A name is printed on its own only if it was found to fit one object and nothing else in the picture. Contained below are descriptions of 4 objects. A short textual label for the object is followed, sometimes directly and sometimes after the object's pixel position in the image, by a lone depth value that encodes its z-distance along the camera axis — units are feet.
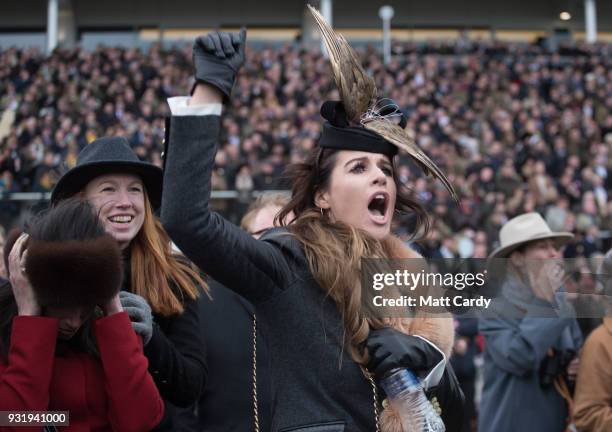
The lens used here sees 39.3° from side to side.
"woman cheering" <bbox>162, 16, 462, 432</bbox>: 6.24
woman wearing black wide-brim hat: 8.80
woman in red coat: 7.01
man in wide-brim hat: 12.41
